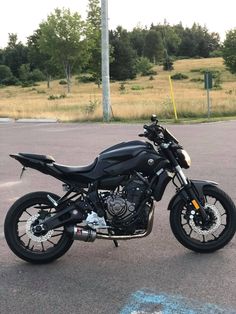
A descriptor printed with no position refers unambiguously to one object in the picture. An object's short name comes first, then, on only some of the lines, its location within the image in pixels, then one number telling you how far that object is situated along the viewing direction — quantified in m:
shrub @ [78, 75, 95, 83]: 80.44
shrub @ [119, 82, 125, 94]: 56.68
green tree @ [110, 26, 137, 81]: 79.06
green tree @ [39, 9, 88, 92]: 60.66
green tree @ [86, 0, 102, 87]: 61.62
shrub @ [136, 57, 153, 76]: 87.00
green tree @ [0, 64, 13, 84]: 92.56
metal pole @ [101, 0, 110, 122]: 22.48
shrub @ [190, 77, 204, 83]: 68.06
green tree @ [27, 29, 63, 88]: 72.41
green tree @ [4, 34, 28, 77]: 100.36
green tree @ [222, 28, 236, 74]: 65.50
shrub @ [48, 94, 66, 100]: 48.98
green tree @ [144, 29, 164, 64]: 102.04
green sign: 21.56
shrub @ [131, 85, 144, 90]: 59.89
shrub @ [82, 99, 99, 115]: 24.14
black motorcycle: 4.49
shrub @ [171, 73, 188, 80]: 74.00
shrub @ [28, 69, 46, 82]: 90.44
